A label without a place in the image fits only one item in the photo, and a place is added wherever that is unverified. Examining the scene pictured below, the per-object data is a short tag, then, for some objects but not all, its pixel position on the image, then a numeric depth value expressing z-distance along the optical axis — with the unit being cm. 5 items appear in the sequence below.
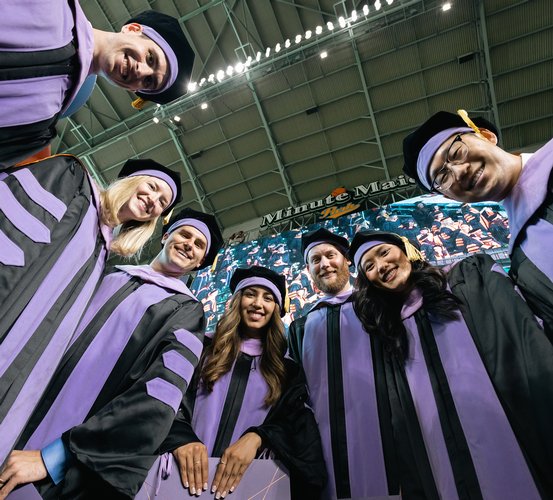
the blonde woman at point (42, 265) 117
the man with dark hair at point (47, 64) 112
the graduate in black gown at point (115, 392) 128
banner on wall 899
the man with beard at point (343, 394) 182
